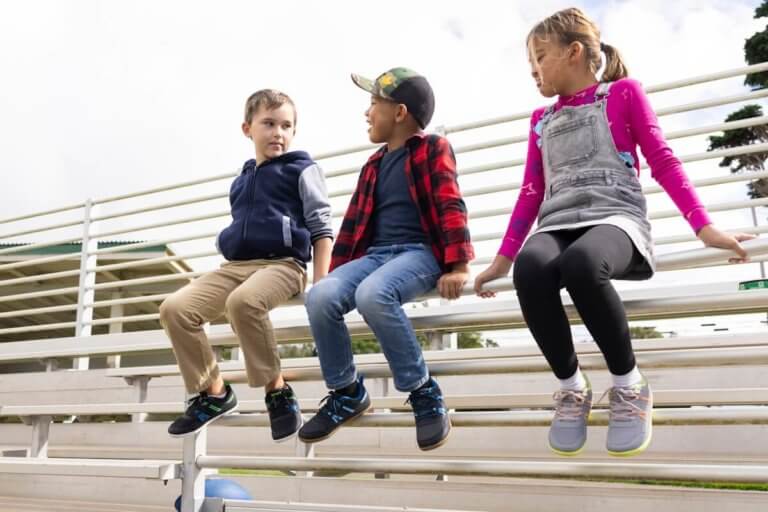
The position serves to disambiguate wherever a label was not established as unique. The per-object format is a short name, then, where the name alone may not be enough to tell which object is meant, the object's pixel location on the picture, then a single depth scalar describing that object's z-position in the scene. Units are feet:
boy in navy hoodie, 6.63
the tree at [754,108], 61.31
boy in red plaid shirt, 5.92
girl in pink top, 5.10
